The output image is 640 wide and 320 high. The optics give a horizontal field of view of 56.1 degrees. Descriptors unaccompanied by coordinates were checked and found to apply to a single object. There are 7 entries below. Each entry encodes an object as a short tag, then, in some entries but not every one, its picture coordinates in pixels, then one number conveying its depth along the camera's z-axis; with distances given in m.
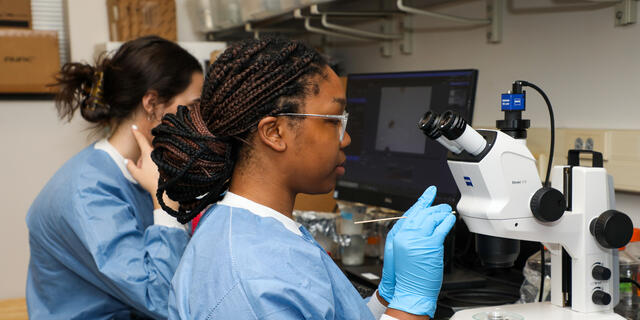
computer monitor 1.41
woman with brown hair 1.46
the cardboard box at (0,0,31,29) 2.74
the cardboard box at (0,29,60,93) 2.64
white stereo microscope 0.96
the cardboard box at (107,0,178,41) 2.68
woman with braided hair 0.88
